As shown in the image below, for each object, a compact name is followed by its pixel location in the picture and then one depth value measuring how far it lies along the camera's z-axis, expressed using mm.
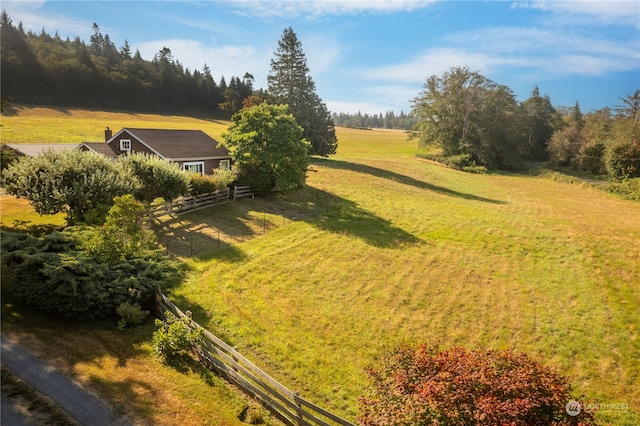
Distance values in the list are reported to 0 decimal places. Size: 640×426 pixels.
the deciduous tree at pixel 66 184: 19250
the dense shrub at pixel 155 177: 24844
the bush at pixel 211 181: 29312
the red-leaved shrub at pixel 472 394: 7832
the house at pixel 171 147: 34688
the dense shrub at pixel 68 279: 13117
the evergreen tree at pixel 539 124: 85188
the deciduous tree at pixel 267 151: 33094
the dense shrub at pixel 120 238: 15492
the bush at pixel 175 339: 12367
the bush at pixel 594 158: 64200
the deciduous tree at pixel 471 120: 69625
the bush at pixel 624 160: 56969
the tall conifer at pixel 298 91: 56031
